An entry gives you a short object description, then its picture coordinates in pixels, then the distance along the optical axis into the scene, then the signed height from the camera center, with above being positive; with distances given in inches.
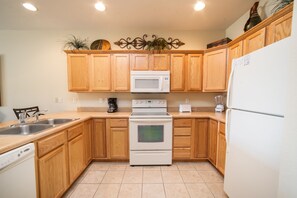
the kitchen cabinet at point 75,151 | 73.3 -33.8
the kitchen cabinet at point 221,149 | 81.1 -34.1
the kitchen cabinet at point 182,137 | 100.8 -32.7
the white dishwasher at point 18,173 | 37.8 -24.4
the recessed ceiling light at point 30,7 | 84.1 +52.9
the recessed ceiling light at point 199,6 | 82.4 +52.9
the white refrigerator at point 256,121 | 38.0 -9.3
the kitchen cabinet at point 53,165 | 52.6 -31.3
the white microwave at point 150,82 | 107.0 +7.8
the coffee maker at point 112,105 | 115.1 -11.2
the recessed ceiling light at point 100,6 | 82.1 +51.9
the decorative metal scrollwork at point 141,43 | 118.6 +42.4
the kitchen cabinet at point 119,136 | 100.7 -32.1
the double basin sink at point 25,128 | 60.6 -17.3
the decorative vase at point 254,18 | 75.5 +41.2
